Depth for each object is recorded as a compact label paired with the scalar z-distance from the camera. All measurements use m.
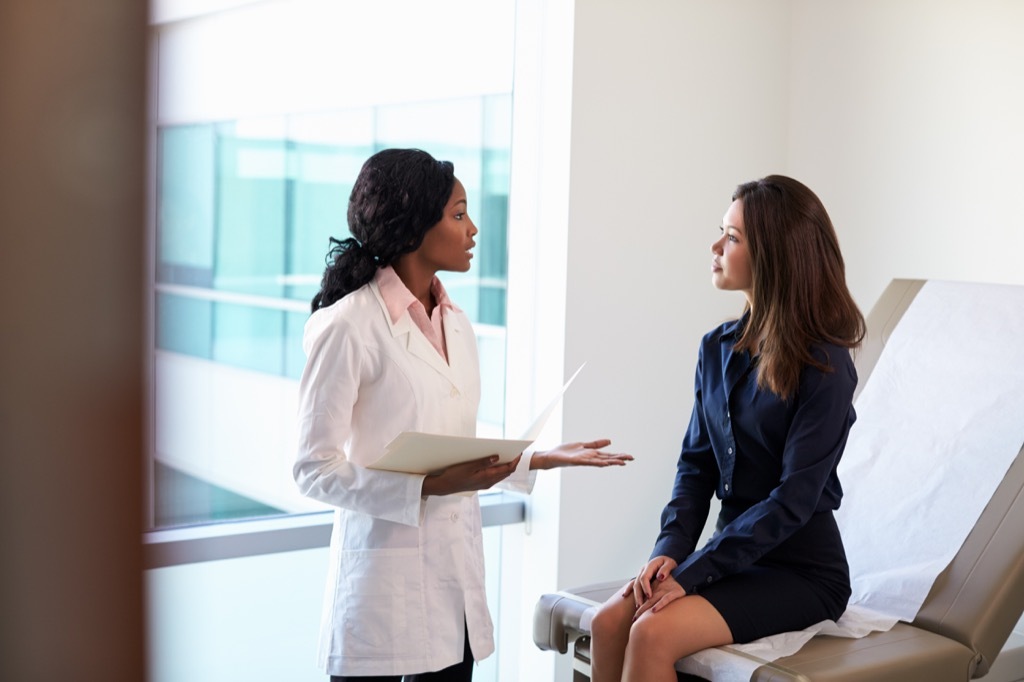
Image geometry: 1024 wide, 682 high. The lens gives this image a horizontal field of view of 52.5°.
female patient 1.86
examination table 1.77
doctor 1.62
